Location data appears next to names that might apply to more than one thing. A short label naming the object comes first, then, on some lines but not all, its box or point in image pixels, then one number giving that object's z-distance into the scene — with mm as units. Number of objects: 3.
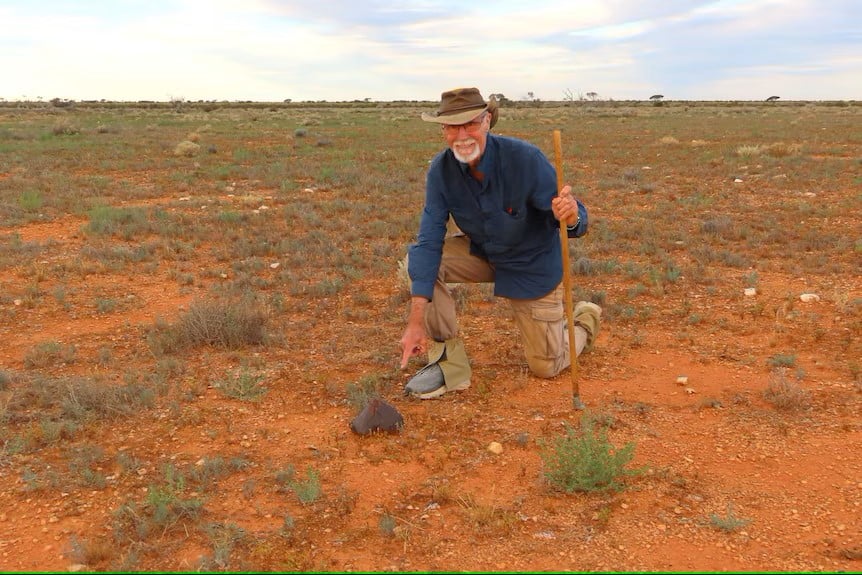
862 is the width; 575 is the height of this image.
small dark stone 3557
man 3619
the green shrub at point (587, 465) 2955
